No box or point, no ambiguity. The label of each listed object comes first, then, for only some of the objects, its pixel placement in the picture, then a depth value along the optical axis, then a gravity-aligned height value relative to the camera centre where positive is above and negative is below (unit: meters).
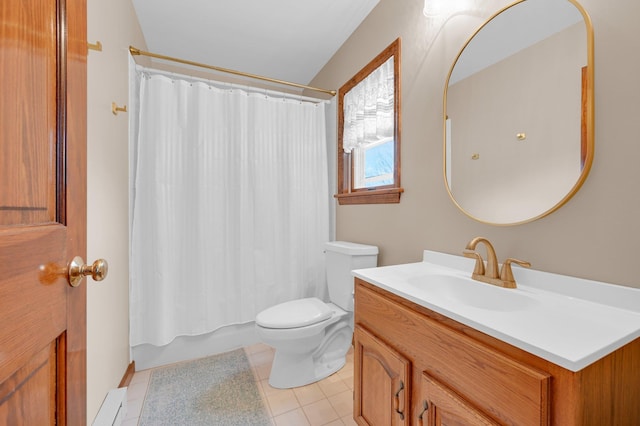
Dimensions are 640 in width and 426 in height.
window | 1.62 +0.54
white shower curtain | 1.75 +0.05
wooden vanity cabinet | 0.55 -0.42
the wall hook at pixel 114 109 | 1.38 +0.54
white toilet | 1.52 -0.67
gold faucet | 0.97 -0.22
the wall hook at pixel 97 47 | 0.90 +0.56
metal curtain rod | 1.65 +0.99
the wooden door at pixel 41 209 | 0.39 +0.01
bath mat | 1.36 -1.05
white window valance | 1.67 +0.71
